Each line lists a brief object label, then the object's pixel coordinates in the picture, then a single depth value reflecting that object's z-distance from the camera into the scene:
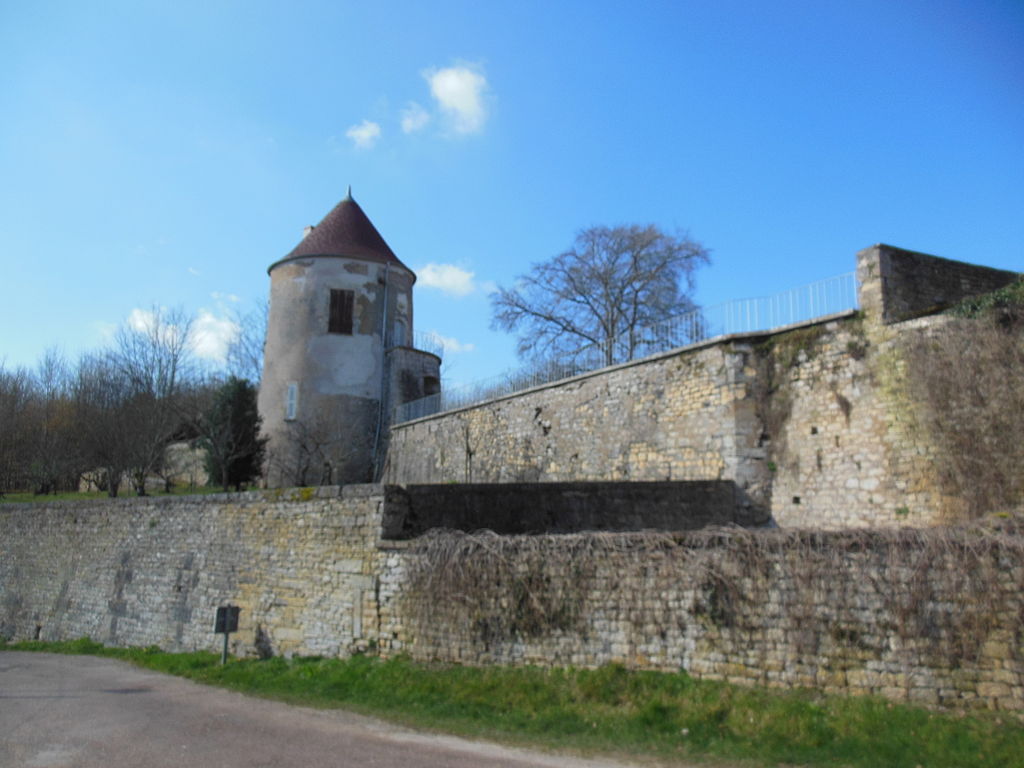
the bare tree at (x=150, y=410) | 28.77
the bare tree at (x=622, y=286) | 32.50
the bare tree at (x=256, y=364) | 42.74
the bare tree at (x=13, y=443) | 34.47
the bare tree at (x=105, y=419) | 28.81
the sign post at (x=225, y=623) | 12.44
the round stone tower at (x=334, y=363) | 26.95
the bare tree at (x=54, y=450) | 33.00
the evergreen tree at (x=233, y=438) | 25.95
